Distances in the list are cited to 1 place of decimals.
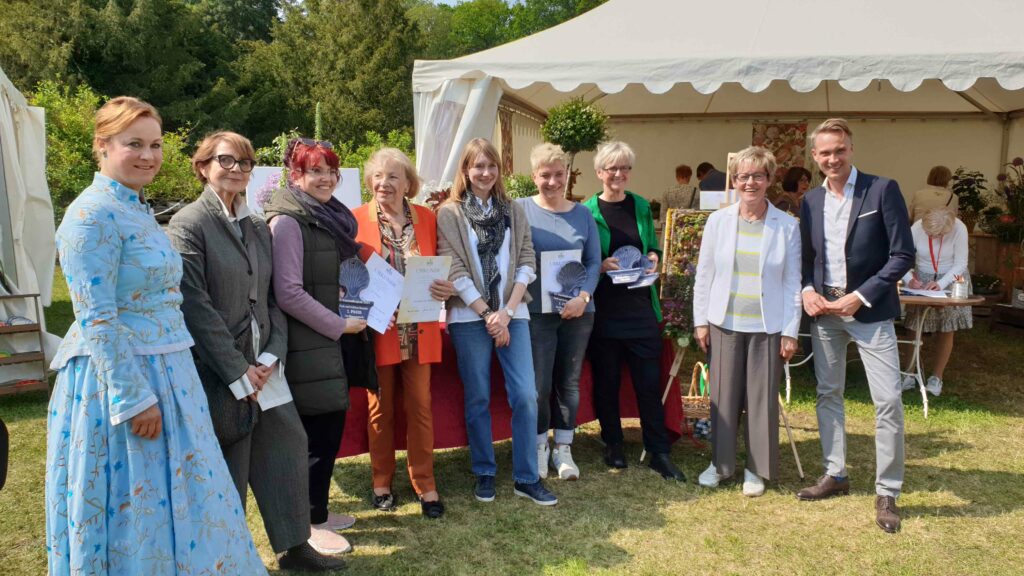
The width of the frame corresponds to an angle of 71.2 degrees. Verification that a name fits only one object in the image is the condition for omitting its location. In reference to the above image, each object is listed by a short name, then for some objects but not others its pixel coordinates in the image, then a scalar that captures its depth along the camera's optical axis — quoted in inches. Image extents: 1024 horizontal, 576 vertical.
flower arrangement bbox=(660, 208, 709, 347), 153.6
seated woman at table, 205.2
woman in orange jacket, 119.6
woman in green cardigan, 145.9
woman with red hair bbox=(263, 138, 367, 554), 104.1
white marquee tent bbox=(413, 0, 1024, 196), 199.0
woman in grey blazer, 90.1
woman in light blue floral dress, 75.1
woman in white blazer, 133.1
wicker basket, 155.2
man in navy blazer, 125.4
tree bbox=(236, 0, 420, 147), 1093.8
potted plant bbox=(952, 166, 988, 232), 359.3
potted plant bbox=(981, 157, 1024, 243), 319.6
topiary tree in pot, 198.5
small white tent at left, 213.0
